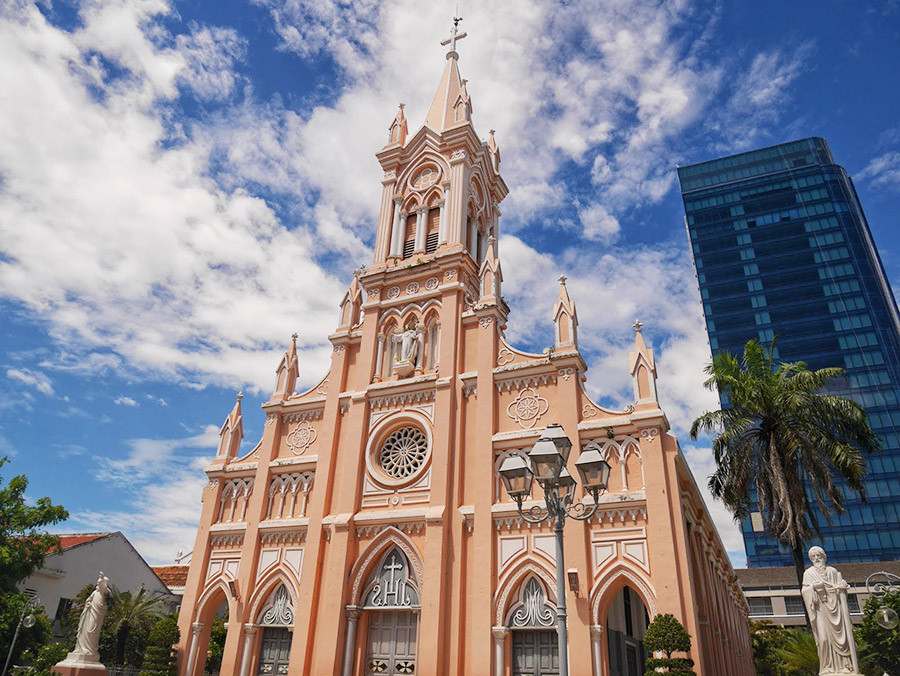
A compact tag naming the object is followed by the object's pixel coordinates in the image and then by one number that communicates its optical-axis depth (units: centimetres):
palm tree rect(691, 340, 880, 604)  1828
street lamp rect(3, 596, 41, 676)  2142
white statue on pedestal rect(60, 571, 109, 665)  1883
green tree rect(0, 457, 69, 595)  2398
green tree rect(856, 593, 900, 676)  1862
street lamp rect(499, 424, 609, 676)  945
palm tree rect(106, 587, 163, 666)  2727
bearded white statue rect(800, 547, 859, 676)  1196
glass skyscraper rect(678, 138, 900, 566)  6800
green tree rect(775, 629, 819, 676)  1945
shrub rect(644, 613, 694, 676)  1498
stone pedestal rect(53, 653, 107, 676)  1830
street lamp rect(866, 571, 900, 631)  1370
